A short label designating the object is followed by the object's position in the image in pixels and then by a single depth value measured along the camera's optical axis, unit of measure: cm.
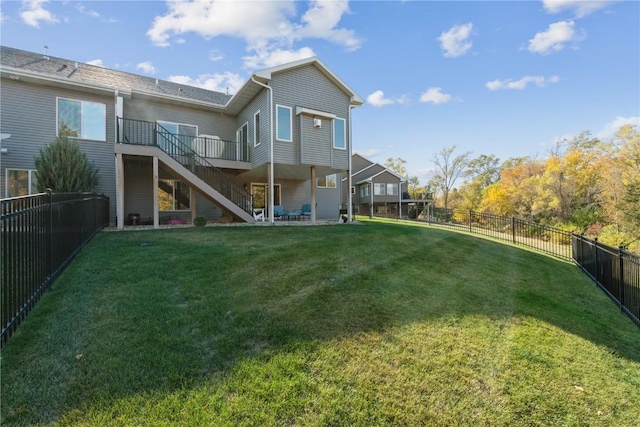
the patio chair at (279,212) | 1429
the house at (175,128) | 1070
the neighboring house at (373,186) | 3112
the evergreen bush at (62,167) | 955
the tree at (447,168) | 4534
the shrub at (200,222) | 1078
